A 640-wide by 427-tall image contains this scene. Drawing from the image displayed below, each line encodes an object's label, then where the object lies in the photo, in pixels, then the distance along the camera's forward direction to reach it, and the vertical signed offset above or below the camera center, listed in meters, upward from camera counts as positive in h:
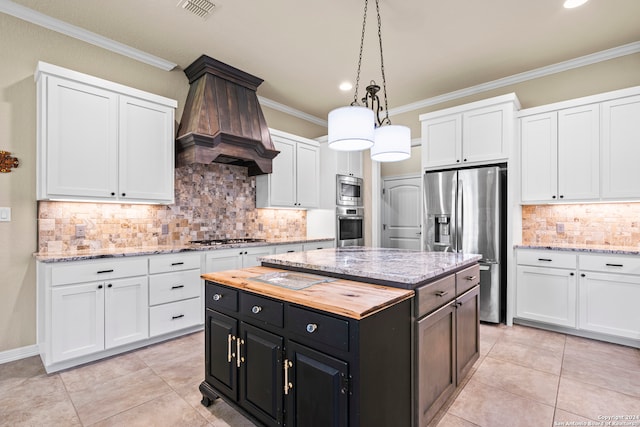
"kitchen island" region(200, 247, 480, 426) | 1.32 -0.61
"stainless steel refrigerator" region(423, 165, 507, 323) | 3.50 -0.09
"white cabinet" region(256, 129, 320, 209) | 4.38 +0.53
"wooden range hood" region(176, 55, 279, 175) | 3.37 +1.06
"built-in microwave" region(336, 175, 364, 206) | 4.89 +0.38
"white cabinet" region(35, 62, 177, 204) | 2.61 +0.67
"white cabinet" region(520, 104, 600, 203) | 3.25 +0.62
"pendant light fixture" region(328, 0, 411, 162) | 1.98 +0.53
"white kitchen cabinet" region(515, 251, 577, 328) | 3.18 -0.76
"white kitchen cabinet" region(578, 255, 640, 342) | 2.85 -0.75
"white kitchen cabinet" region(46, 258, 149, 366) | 2.42 -0.75
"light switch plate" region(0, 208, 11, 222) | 2.65 +0.01
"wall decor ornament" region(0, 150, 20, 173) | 2.65 +0.45
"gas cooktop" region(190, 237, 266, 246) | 3.72 -0.33
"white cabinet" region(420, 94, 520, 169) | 3.55 +0.95
